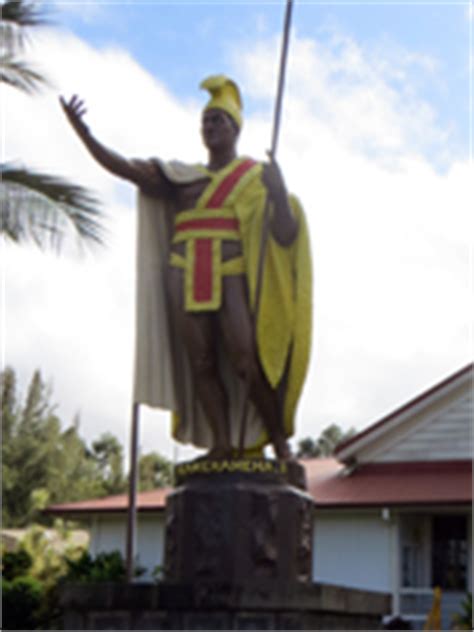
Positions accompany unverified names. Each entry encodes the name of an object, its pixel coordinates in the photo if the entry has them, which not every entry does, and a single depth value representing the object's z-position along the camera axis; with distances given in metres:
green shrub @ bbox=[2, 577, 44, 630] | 20.20
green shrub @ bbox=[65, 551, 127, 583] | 19.68
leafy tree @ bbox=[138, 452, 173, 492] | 47.60
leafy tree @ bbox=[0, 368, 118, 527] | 37.03
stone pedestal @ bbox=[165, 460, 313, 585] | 7.23
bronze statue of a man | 7.85
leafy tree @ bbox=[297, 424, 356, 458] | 58.38
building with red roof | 20.22
